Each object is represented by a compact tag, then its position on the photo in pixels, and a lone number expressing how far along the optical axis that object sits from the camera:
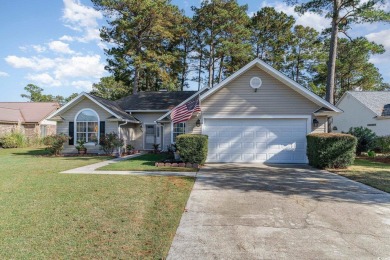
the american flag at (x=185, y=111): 12.44
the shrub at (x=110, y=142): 16.55
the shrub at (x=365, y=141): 17.36
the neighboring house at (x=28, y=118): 26.94
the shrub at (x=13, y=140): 24.34
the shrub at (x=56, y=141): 16.48
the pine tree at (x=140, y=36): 25.75
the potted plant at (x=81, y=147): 17.22
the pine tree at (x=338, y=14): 14.91
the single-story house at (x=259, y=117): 12.80
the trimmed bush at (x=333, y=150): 10.83
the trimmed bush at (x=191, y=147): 11.27
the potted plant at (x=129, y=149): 18.73
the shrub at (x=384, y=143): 15.30
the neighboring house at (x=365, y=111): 21.05
